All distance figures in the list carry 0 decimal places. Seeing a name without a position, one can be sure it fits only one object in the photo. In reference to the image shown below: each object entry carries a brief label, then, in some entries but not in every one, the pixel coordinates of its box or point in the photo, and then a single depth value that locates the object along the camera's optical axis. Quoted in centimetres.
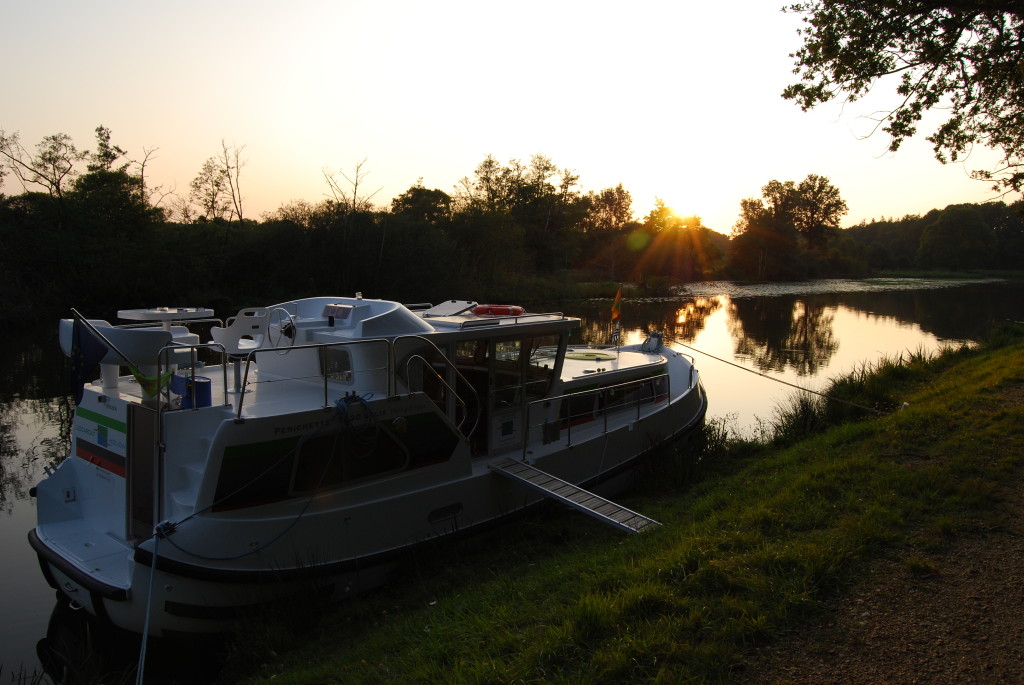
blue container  602
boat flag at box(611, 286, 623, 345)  1275
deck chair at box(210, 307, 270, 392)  809
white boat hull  568
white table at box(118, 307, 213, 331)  791
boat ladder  682
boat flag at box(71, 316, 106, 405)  596
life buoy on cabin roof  859
